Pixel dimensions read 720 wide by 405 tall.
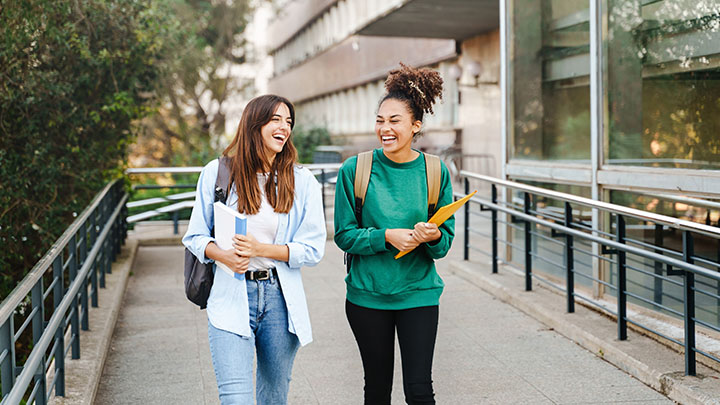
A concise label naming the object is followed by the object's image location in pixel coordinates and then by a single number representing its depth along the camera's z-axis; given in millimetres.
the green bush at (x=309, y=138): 28634
